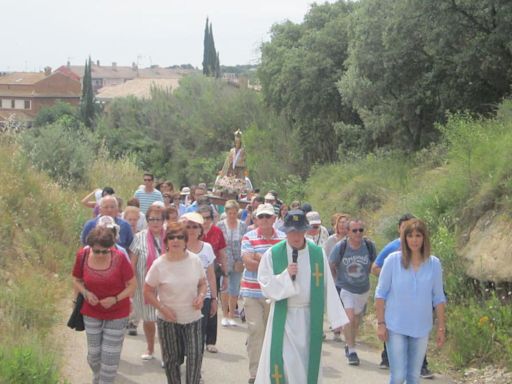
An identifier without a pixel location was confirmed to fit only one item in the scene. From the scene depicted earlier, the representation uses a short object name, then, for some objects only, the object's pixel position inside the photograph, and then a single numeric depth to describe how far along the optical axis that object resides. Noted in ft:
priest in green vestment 25.67
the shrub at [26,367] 25.63
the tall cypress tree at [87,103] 270.26
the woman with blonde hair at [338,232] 39.09
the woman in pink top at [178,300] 27.35
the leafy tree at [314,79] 107.24
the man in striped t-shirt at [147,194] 51.49
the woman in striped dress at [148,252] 34.04
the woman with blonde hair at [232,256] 42.73
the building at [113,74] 613.52
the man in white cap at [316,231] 41.42
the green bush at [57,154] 71.61
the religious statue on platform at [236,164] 73.15
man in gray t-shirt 35.94
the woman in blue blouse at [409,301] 25.40
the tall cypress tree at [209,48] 372.79
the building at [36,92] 363.15
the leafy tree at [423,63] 62.28
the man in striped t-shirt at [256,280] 30.58
